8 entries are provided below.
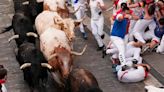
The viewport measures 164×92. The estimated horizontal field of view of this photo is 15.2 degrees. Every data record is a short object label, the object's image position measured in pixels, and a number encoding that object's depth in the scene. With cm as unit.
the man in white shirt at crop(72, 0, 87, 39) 1999
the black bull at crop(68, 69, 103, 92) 1288
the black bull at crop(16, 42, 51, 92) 1471
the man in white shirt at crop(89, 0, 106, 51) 1808
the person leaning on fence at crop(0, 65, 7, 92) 1235
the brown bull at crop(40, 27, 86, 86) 1466
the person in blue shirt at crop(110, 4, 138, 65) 1619
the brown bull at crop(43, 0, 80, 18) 1928
